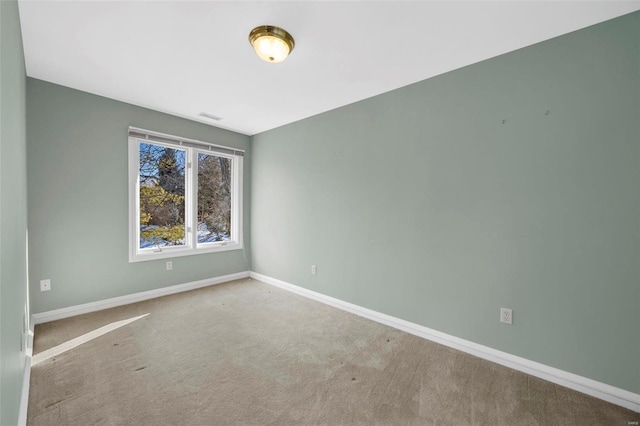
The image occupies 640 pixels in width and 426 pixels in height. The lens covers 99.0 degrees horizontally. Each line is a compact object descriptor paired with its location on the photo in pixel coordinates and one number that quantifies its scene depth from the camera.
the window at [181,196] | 3.50
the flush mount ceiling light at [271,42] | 1.93
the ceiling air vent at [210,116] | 3.71
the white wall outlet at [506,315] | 2.20
